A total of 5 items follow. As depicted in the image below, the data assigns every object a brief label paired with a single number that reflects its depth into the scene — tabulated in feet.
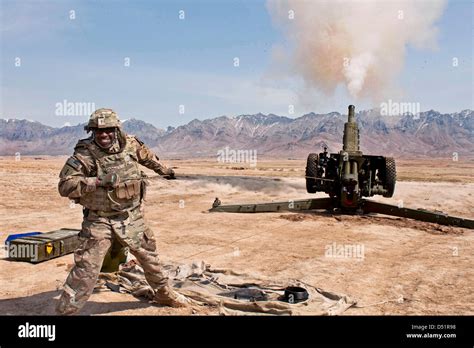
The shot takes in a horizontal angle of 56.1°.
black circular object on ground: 16.10
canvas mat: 15.60
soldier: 13.74
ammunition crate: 22.21
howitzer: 38.17
